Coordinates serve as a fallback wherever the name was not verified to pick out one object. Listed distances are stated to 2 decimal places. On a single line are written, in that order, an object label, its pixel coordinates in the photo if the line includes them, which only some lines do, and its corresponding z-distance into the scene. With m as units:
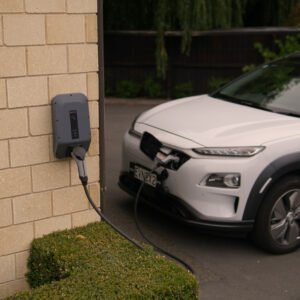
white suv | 5.10
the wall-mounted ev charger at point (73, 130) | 4.06
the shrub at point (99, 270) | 3.52
